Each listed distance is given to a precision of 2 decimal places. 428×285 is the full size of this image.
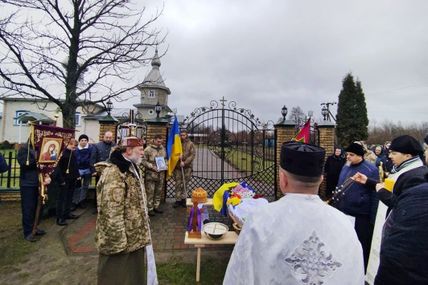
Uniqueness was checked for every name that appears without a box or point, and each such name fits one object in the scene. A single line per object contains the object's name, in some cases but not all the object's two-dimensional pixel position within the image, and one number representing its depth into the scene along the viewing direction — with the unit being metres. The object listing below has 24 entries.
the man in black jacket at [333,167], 7.38
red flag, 6.96
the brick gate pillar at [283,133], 8.36
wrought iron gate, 8.45
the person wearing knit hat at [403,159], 2.44
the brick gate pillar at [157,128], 7.88
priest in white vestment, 1.25
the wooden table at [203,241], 3.76
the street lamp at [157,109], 8.08
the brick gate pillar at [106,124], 7.86
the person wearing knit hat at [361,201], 3.71
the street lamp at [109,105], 8.48
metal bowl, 3.81
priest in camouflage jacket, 2.64
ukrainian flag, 6.94
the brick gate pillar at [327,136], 8.38
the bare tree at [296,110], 26.80
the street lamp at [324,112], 8.86
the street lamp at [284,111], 8.39
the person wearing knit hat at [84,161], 6.57
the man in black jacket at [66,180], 5.80
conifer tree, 22.31
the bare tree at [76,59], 7.89
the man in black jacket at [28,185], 4.72
